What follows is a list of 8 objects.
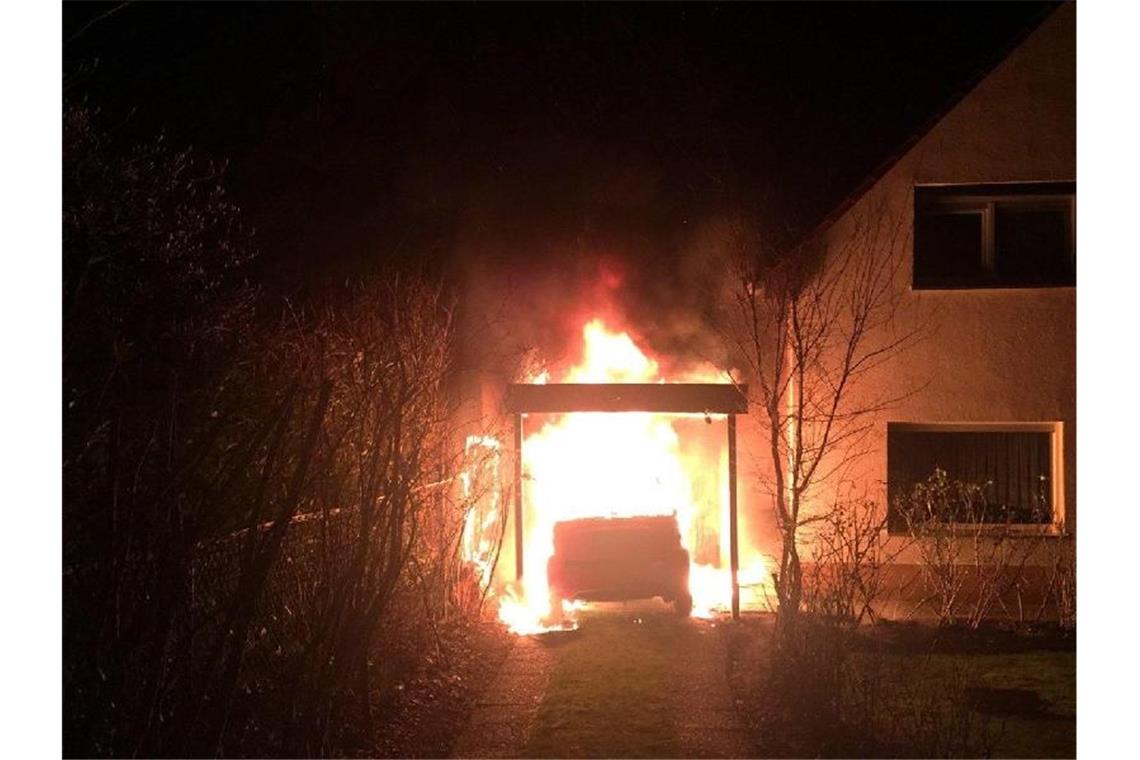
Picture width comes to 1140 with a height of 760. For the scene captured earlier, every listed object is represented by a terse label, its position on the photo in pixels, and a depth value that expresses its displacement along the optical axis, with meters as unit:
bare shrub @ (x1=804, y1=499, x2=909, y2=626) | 8.84
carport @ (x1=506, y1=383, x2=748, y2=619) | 12.37
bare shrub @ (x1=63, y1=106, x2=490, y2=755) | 5.14
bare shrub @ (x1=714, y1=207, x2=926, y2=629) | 11.97
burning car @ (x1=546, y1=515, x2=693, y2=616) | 12.48
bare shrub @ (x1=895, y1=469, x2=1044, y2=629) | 11.55
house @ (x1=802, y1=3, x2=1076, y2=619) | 12.51
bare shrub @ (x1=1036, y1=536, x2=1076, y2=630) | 11.50
